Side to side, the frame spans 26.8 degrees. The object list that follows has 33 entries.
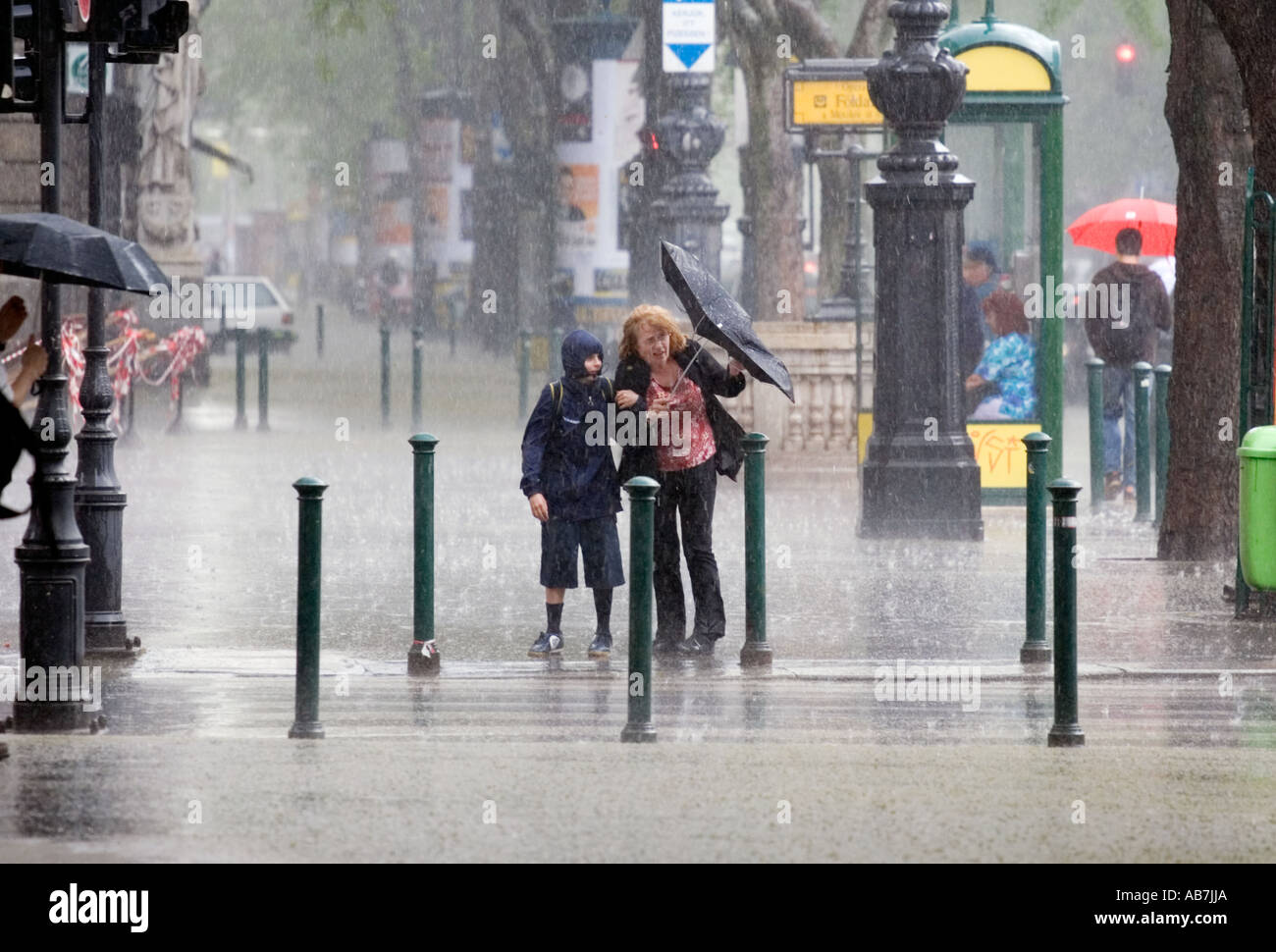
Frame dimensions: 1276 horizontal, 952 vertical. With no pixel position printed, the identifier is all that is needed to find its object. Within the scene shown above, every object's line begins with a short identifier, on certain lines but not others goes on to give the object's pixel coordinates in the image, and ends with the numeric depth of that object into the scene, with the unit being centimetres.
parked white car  4474
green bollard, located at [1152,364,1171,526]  1736
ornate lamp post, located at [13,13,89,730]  927
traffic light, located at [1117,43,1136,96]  4259
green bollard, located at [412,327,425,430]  2659
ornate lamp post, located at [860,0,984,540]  1659
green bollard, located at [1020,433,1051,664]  1143
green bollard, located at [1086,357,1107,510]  1912
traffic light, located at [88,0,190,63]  1067
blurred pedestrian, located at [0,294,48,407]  775
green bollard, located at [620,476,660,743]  932
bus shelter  1761
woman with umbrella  1171
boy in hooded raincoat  1177
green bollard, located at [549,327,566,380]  3156
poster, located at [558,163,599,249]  3195
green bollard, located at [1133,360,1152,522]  1805
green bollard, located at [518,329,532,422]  2705
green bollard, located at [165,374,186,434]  2564
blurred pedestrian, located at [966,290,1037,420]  1817
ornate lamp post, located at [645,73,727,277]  2502
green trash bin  1188
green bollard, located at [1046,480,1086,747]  921
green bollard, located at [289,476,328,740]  930
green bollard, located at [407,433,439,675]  1109
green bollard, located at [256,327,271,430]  2606
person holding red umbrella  1980
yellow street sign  2120
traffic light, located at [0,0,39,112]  901
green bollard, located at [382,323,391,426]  2733
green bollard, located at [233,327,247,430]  2645
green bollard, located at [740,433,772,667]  1136
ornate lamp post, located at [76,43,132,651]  1148
